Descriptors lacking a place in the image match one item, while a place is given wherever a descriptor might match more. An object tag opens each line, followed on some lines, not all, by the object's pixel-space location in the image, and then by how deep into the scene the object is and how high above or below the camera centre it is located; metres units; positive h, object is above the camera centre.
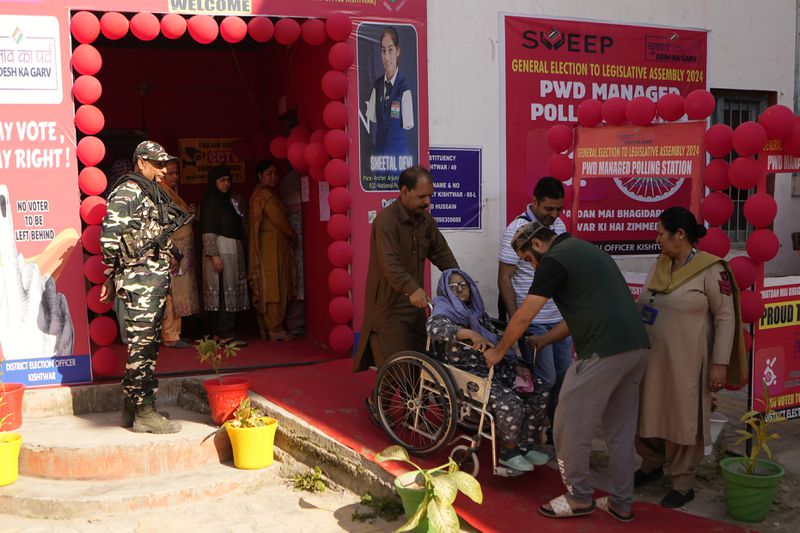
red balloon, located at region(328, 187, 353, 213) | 6.06 -0.05
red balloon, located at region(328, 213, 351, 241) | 6.07 -0.28
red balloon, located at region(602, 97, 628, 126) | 5.43 +0.56
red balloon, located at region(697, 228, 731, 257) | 4.96 -0.40
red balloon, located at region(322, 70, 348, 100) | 5.95 +0.89
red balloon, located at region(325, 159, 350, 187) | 6.04 +0.17
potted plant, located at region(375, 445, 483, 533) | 3.44 -1.49
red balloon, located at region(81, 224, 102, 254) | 5.39 -0.29
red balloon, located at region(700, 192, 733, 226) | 4.98 -0.16
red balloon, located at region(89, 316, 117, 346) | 5.47 -0.98
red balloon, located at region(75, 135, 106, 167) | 5.37 +0.36
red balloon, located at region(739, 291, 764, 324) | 4.74 -0.79
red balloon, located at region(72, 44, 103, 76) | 5.35 +1.02
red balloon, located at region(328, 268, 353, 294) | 6.09 -0.73
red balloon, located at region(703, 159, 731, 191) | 4.95 +0.06
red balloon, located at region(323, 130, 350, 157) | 6.02 +0.42
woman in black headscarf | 6.94 -0.53
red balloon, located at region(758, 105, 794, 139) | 4.60 +0.38
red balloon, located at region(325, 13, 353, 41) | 5.93 +1.35
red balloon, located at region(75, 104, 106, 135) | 5.36 +0.59
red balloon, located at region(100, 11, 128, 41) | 5.37 +1.28
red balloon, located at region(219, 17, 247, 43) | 5.67 +1.30
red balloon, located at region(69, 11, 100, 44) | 5.33 +1.26
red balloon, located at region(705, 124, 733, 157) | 4.89 +0.29
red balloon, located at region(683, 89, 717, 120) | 5.05 +0.55
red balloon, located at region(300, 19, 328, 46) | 5.93 +1.32
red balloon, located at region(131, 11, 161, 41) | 5.43 +1.28
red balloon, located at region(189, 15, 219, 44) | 5.59 +1.28
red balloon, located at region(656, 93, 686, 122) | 5.14 +0.55
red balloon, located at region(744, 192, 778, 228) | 4.74 -0.17
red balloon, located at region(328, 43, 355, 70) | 5.94 +1.11
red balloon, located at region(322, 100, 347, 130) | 6.00 +0.65
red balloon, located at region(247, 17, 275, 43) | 5.77 +1.32
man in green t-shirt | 3.64 -0.87
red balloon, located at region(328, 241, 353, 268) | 6.08 -0.50
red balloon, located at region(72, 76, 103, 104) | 5.34 +0.80
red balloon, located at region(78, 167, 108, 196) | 5.38 +0.13
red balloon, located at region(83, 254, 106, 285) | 5.41 -0.51
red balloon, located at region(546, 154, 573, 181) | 5.89 +0.17
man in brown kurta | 4.61 -0.51
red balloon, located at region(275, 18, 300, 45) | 5.82 +1.31
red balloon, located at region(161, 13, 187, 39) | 5.52 +1.29
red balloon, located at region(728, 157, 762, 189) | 4.70 +0.07
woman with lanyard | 4.02 -0.89
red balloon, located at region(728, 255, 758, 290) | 4.76 -0.57
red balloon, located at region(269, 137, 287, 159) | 7.09 +0.46
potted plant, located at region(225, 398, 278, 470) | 4.86 -1.63
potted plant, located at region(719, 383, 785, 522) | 3.84 -1.58
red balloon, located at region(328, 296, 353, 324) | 6.12 -0.97
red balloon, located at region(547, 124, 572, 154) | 5.76 +0.40
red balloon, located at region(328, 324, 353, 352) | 6.20 -1.22
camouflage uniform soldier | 4.76 -0.44
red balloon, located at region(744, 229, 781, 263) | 4.72 -0.40
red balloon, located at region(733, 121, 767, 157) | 4.62 +0.28
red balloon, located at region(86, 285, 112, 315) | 5.36 -0.76
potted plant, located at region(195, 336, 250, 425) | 5.16 -1.41
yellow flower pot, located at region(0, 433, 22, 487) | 4.56 -1.60
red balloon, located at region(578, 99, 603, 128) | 5.62 +0.57
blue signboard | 6.66 +0.03
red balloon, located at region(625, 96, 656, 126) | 5.29 +0.54
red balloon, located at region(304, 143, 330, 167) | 6.22 +0.33
